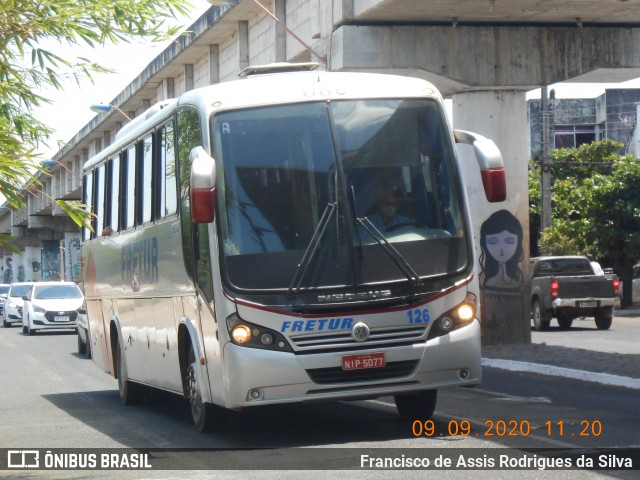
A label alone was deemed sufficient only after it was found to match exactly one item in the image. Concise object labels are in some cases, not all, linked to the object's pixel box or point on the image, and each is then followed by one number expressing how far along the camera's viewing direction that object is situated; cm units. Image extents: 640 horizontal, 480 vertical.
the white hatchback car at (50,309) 3700
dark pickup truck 3108
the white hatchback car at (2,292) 5491
